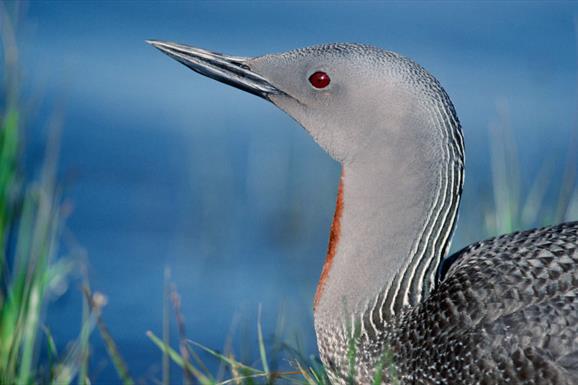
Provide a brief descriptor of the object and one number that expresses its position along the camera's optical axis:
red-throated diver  7.83
